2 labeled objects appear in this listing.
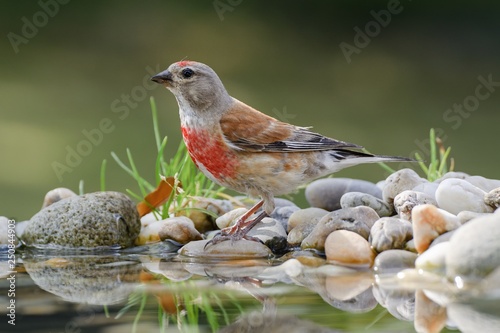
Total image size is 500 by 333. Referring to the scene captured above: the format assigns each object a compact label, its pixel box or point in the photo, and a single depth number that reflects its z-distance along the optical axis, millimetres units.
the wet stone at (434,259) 5520
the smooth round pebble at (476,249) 5098
